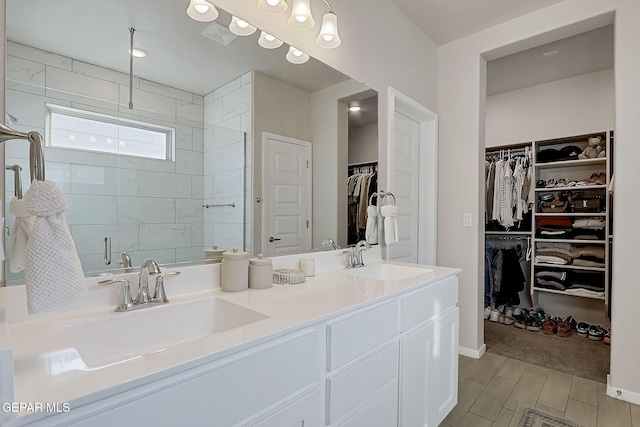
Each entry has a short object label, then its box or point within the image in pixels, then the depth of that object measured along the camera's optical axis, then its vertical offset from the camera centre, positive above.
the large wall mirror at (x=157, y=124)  0.99 +0.32
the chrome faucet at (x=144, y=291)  1.05 -0.26
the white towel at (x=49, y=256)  0.61 -0.09
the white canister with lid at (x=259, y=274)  1.36 -0.26
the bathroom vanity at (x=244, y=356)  0.62 -0.36
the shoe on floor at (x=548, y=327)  3.22 -1.12
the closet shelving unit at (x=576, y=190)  3.12 +0.24
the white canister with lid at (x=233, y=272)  1.30 -0.24
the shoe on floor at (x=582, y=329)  3.13 -1.11
